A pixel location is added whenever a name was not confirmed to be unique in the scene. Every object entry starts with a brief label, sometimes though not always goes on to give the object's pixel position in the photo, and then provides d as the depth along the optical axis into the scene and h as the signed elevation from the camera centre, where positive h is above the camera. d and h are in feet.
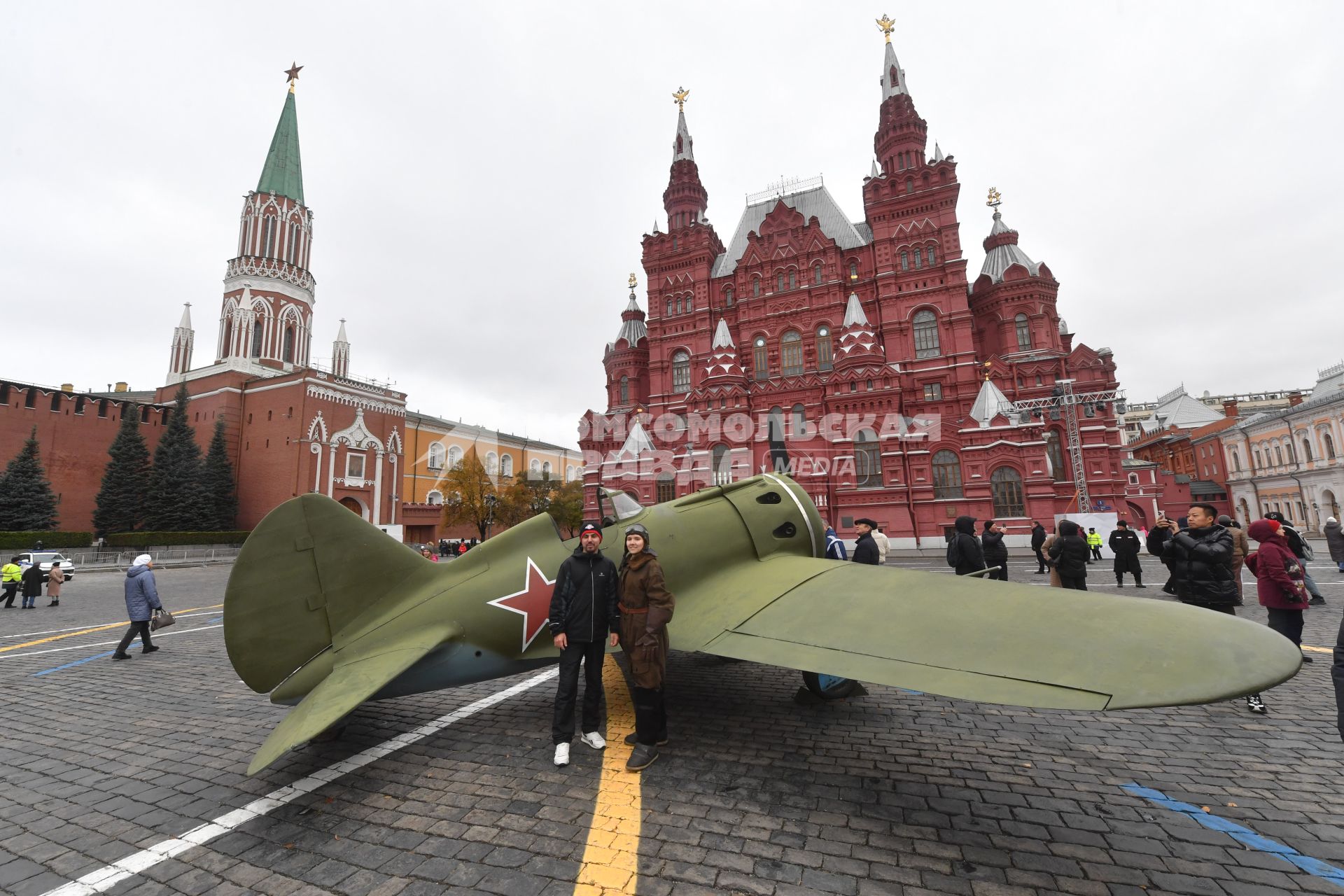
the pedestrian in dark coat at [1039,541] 57.41 -3.55
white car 70.79 -1.93
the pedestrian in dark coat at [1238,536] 28.84 -2.07
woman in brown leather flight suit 15.16 -3.30
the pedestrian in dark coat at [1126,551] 45.16 -3.99
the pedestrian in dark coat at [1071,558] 31.45 -2.98
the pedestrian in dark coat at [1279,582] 18.26 -2.89
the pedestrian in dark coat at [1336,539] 49.90 -3.92
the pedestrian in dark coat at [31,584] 51.08 -3.79
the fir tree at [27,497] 108.37 +10.41
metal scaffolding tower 90.84 +18.85
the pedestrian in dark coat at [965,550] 28.94 -2.12
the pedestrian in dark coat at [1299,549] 34.45 -3.32
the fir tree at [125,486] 123.95 +13.54
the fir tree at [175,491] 125.59 +12.16
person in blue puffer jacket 29.07 -3.31
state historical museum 103.40 +34.58
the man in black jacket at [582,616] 15.55 -2.71
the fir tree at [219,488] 131.64 +13.32
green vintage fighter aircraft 9.05 -2.49
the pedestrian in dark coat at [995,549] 34.83 -2.56
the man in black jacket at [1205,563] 19.86 -2.37
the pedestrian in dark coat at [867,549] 30.01 -1.92
